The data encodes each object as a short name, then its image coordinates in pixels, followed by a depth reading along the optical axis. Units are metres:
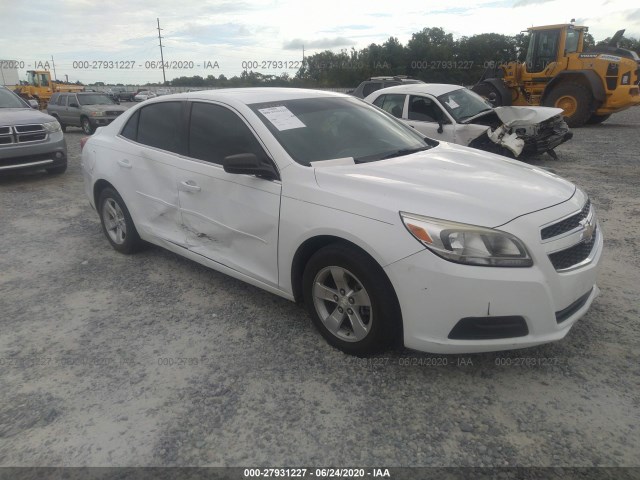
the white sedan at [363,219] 2.38
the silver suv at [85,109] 15.66
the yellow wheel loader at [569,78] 13.03
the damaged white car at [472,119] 7.86
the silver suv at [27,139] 7.83
